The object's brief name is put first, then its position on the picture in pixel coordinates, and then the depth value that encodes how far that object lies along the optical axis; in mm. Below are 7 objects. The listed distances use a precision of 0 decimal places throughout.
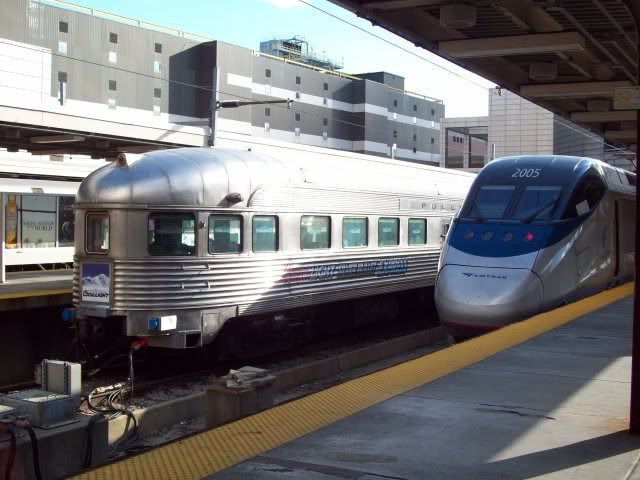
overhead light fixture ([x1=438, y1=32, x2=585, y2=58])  10266
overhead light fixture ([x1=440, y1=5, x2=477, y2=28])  9047
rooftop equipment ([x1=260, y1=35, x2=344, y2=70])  89562
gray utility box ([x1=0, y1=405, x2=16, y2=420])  5727
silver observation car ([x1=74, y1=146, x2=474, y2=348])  10211
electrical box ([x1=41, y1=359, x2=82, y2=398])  6496
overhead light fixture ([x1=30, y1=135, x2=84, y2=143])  14066
